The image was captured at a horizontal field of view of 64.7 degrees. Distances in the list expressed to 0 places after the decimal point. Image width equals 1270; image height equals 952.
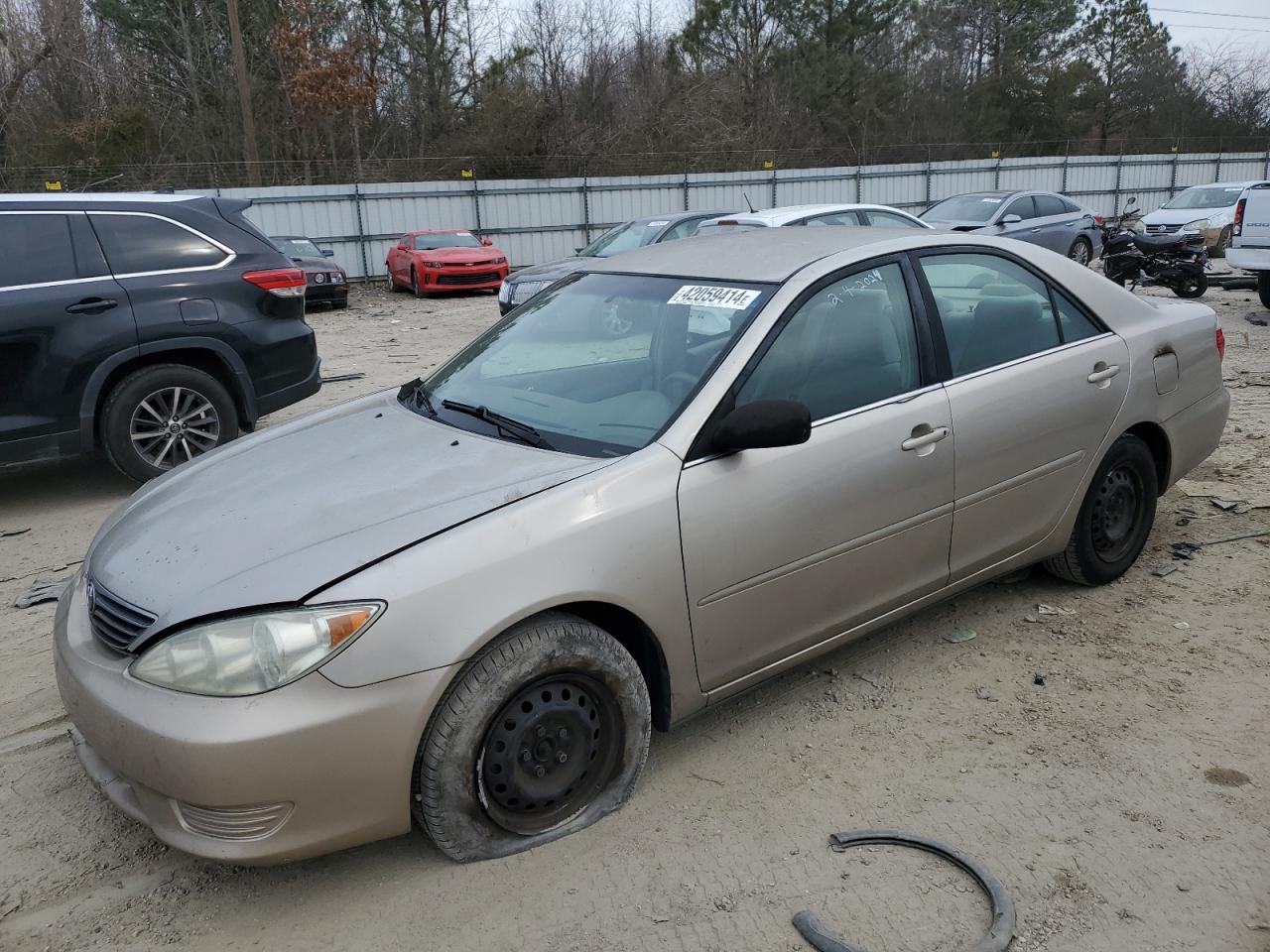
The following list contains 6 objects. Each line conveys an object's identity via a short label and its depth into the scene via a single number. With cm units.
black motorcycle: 1472
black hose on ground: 242
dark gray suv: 602
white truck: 1248
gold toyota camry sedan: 246
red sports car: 2027
